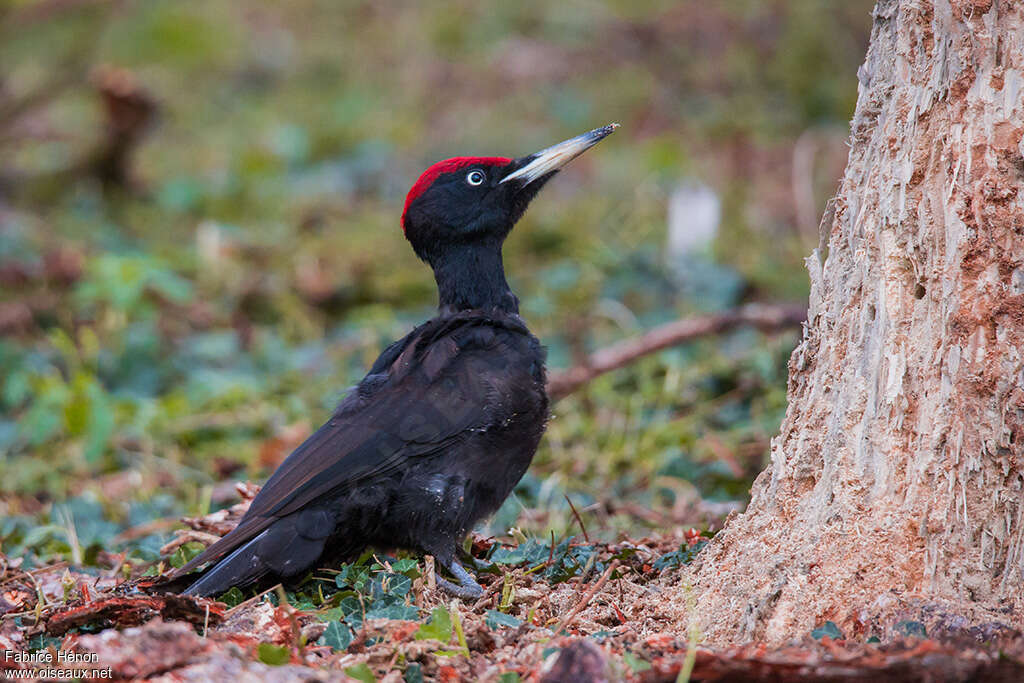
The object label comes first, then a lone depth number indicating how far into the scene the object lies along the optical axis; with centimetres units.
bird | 705
